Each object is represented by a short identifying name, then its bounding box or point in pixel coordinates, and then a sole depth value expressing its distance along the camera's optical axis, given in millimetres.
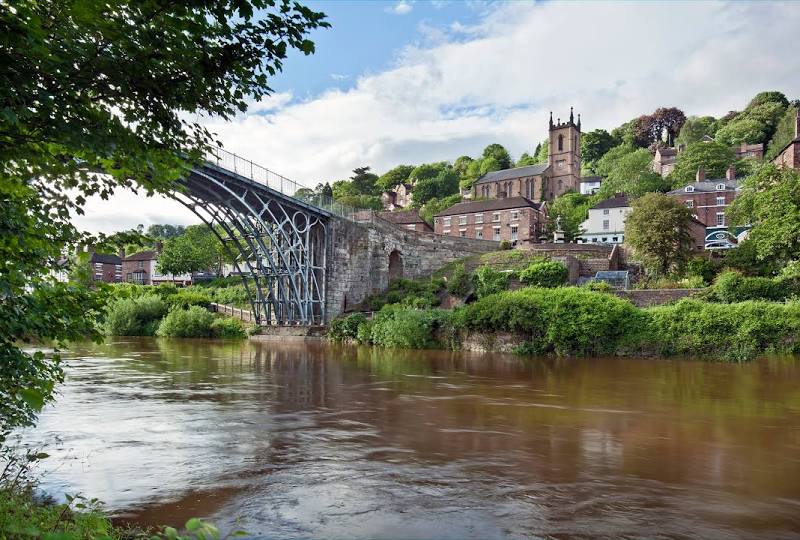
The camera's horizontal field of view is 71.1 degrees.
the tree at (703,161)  72312
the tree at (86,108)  3838
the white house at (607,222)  64250
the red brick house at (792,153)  51500
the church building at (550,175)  83188
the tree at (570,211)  67200
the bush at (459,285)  38900
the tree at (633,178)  72562
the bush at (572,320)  26328
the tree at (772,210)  33719
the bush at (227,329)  38562
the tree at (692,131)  94875
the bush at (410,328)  30828
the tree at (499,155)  109000
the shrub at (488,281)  37625
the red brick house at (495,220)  62469
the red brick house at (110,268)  81688
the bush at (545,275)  39094
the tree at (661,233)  35906
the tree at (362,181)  106875
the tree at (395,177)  116412
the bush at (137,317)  39438
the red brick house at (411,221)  70125
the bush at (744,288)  28812
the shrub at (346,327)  34562
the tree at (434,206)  85338
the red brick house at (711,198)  61344
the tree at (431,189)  98438
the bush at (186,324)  38125
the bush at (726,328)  24109
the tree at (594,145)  108250
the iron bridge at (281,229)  30828
